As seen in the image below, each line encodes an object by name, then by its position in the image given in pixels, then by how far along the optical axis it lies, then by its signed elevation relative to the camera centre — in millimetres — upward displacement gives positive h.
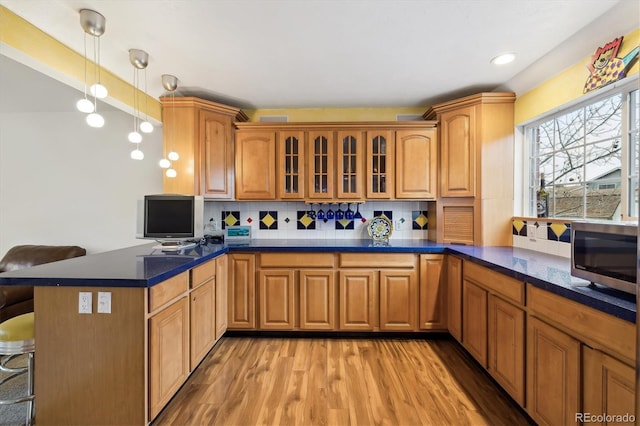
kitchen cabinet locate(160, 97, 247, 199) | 2672 +720
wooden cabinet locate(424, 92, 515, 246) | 2578 +490
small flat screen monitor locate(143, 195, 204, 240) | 2309 -38
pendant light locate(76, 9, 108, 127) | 1471 +1104
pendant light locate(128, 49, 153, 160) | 1940 +1129
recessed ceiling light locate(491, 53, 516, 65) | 2035 +1202
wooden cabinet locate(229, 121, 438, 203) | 2855 +557
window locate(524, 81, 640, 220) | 1681 +431
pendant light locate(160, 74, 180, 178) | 2245 +1125
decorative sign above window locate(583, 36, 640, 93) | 1578 +920
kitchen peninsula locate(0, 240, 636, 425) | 1283 -582
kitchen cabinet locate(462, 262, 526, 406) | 1585 -758
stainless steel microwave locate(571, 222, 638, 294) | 1098 -174
